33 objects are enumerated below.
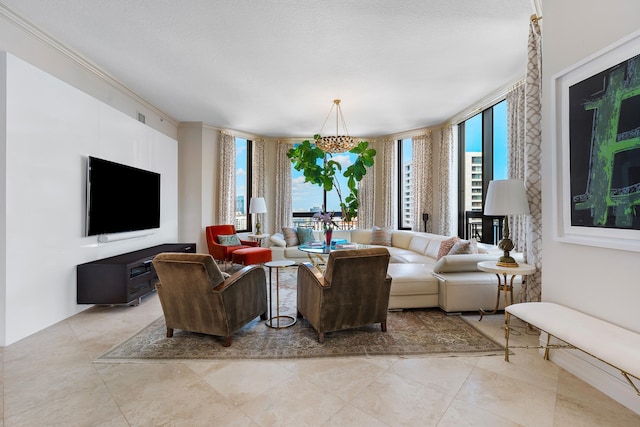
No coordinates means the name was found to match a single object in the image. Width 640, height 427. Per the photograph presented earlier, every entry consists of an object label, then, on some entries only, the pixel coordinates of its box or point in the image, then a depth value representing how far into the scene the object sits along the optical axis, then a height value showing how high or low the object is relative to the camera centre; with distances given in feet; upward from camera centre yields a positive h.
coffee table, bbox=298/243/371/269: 12.57 -1.66
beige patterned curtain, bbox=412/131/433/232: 20.72 +2.47
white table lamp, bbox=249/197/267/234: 20.81 +0.40
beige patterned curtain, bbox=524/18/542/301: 9.19 +1.70
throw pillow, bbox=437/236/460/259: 13.79 -1.57
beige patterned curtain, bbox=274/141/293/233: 23.47 +1.89
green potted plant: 14.64 +2.44
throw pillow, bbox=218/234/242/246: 18.65 -1.80
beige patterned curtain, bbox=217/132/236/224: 20.93 +2.45
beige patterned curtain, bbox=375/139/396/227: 22.88 +2.51
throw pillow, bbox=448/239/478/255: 12.33 -1.50
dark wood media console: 10.59 -2.56
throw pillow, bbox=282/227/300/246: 20.71 -1.70
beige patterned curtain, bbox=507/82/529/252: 12.25 +2.85
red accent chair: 18.38 -2.15
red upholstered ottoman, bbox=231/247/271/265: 17.46 -2.65
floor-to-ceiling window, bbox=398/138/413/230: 22.82 +2.21
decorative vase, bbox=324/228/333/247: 13.44 -1.05
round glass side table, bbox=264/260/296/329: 9.49 -3.71
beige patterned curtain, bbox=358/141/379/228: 23.47 +1.12
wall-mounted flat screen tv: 11.06 +0.57
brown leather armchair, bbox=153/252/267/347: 7.95 -2.36
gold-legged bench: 4.60 -2.19
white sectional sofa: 10.64 -2.68
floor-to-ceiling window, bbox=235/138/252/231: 22.84 +2.19
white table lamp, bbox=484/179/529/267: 9.05 +0.38
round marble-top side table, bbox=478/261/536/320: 8.94 -1.78
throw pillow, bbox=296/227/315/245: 20.86 -1.64
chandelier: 15.44 +3.64
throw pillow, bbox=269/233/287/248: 20.30 -2.01
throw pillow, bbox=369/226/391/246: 20.56 -1.73
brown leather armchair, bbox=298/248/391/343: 8.30 -2.30
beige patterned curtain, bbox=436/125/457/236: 18.70 +1.87
